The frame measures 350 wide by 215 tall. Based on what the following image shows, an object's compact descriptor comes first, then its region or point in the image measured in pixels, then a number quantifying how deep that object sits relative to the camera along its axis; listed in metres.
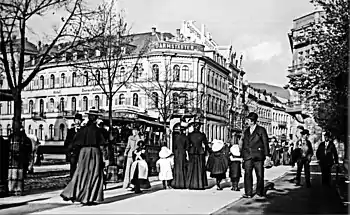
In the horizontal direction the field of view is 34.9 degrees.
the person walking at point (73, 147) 12.63
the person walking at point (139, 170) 15.45
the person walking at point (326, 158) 19.17
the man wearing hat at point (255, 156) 13.68
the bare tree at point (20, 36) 14.41
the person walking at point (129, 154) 15.70
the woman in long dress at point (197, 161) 16.30
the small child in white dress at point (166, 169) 16.49
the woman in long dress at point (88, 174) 11.26
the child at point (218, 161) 16.91
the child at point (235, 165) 16.52
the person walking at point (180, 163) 16.44
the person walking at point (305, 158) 17.84
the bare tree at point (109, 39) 21.19
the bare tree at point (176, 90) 69.31
